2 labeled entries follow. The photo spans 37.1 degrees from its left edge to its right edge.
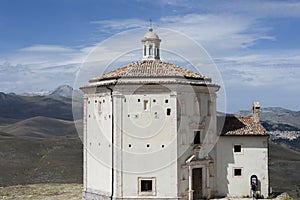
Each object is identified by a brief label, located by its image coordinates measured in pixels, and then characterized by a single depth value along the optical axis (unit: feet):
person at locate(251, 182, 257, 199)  100.53
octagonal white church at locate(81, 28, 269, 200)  92.63
